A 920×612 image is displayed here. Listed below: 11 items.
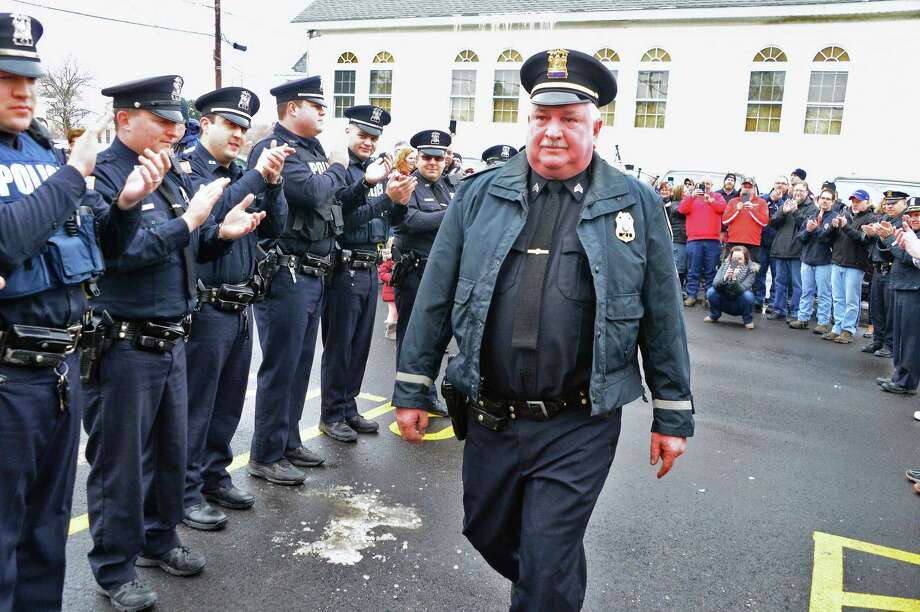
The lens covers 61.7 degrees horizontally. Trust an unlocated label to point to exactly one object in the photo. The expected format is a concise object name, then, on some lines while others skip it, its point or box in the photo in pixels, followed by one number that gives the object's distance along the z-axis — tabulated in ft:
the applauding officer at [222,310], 13.24
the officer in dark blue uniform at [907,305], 25.03
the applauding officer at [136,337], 10.77
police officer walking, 9.20
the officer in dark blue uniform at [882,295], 32.50
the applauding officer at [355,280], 17.97
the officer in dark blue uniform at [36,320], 8.30
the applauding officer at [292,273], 15.71
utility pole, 90.17
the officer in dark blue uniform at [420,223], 20.90
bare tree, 101.91
